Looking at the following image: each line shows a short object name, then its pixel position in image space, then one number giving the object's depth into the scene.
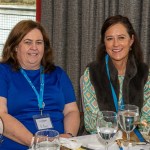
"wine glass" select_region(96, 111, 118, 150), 1.54
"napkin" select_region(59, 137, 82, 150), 1.67
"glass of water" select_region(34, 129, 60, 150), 1.47
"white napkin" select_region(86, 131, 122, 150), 1.69
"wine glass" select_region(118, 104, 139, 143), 1.63
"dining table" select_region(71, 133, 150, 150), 1.69
